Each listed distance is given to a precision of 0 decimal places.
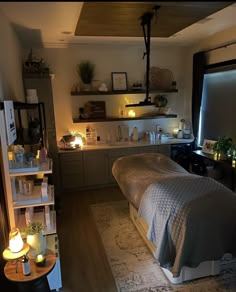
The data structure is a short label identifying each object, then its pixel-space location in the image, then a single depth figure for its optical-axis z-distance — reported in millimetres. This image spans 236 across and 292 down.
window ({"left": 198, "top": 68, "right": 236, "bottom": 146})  3959
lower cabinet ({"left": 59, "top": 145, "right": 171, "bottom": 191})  4320
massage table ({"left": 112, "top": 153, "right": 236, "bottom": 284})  1976
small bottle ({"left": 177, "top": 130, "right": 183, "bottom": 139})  5043
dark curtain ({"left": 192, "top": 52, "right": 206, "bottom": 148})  4422
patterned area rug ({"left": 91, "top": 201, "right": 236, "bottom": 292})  2178
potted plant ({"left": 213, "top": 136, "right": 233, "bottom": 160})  3660
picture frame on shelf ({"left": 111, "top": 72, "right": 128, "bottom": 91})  4691
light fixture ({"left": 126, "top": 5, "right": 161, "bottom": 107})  2455
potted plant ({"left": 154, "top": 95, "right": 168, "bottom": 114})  4891
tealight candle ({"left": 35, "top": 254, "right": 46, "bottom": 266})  1834
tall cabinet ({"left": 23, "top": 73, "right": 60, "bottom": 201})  3865
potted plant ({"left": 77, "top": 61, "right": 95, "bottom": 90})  4391
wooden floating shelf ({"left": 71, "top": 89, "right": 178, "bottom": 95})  4465
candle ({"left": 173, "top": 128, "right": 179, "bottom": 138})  5208
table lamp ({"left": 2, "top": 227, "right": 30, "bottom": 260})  1761
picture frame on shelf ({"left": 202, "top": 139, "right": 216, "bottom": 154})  4079
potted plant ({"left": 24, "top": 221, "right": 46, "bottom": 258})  1896
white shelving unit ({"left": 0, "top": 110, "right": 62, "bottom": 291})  1918
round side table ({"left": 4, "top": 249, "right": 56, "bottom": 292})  1716
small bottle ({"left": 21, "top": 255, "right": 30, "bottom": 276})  1744
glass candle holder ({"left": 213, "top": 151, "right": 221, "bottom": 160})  3696
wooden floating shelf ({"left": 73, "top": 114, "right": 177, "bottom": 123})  4551
